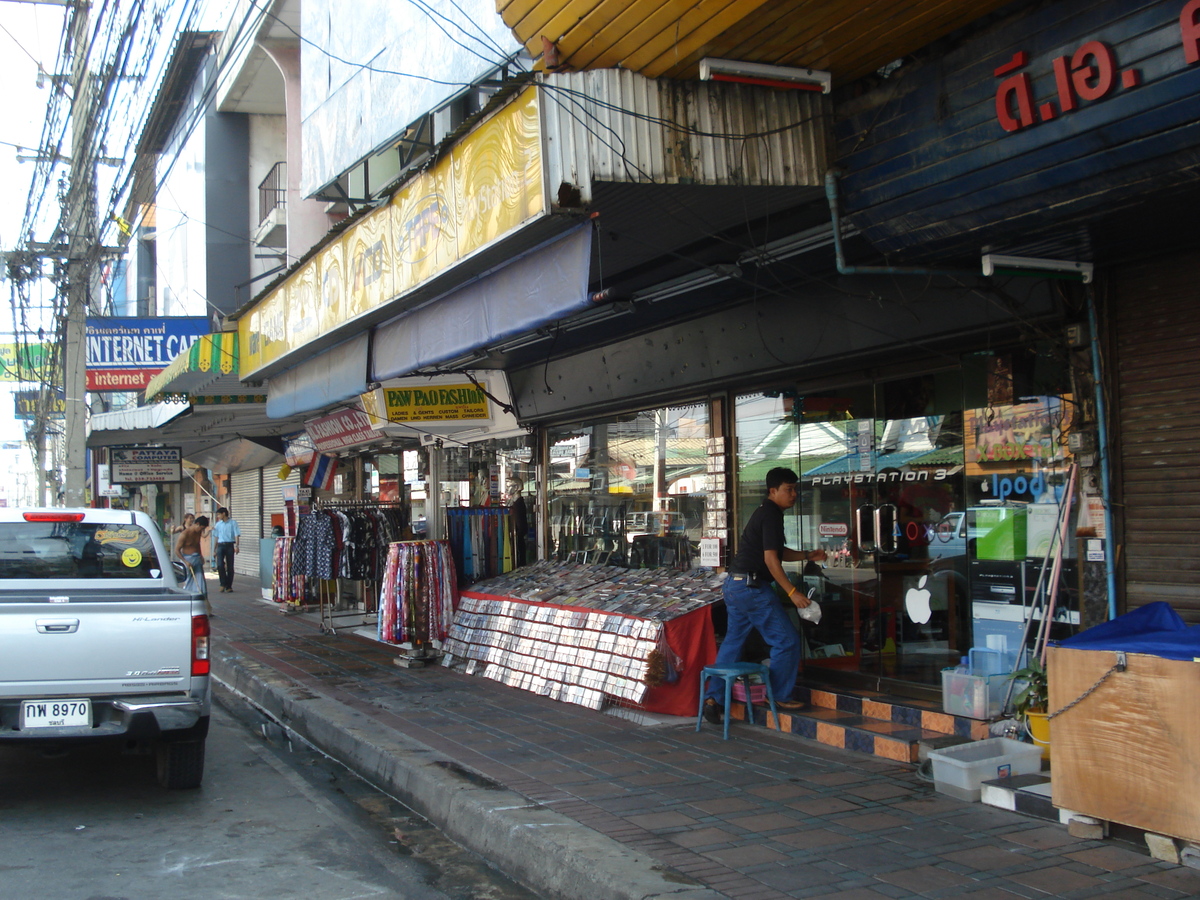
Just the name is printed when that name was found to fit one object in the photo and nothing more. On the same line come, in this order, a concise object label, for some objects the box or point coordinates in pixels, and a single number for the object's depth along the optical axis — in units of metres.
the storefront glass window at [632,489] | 9.46
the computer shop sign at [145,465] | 22.98
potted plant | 5.47
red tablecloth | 7.58
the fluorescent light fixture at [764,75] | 5.34
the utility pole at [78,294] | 14.23
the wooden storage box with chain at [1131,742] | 4.18
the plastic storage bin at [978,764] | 5.30
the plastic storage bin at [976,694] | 6.09
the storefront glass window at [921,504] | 6.23
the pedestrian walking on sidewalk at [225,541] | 20.25
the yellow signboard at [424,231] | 5.87
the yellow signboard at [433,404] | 10.92
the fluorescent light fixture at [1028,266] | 5.38
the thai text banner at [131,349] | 15.88
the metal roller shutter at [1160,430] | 5.28
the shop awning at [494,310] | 5.96
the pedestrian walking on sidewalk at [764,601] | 7.08
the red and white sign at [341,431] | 13.69
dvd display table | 7.56
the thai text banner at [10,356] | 35.29
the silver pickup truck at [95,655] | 5.47
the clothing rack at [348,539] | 12.70
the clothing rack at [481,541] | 11.16
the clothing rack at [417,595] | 10.34
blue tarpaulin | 4.57
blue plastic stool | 6.80
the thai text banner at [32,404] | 24.46
